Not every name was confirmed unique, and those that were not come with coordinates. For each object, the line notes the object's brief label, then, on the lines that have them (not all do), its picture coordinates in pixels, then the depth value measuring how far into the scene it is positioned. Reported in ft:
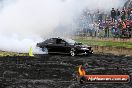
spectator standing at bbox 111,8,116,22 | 131.35
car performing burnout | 103.30
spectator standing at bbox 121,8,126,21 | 128.98
